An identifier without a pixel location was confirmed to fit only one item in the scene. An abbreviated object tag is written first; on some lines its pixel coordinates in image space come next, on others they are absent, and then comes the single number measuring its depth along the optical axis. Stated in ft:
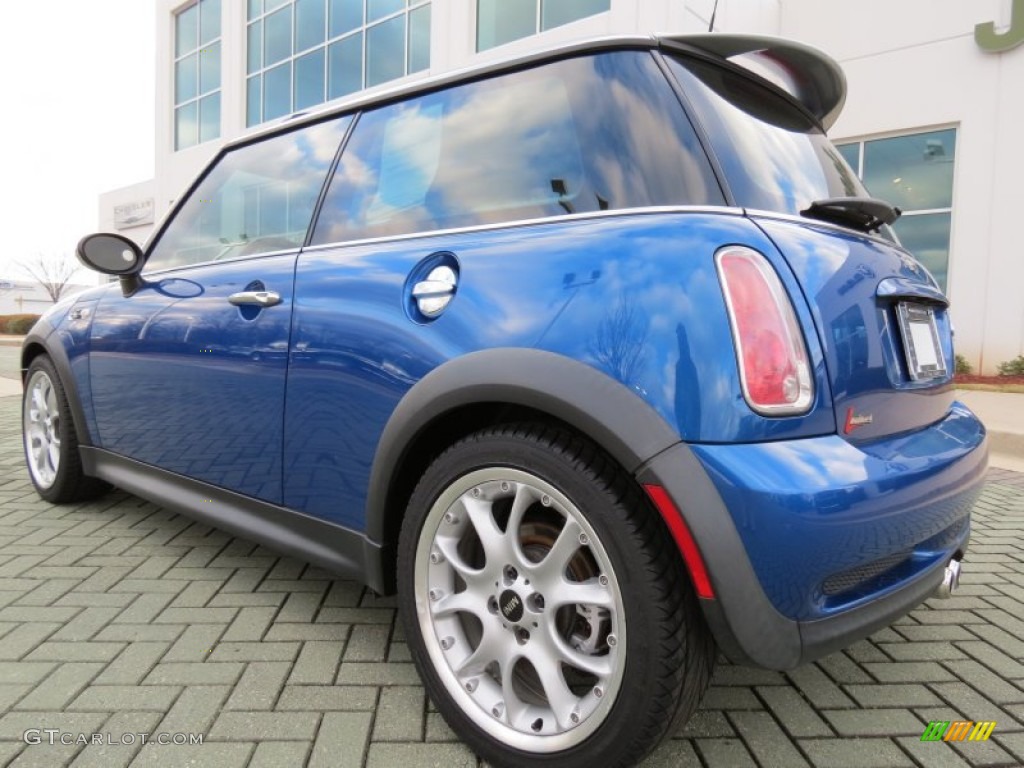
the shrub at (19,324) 104.88
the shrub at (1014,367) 31.53
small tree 178.81
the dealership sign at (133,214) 88.39
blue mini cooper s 4.31
